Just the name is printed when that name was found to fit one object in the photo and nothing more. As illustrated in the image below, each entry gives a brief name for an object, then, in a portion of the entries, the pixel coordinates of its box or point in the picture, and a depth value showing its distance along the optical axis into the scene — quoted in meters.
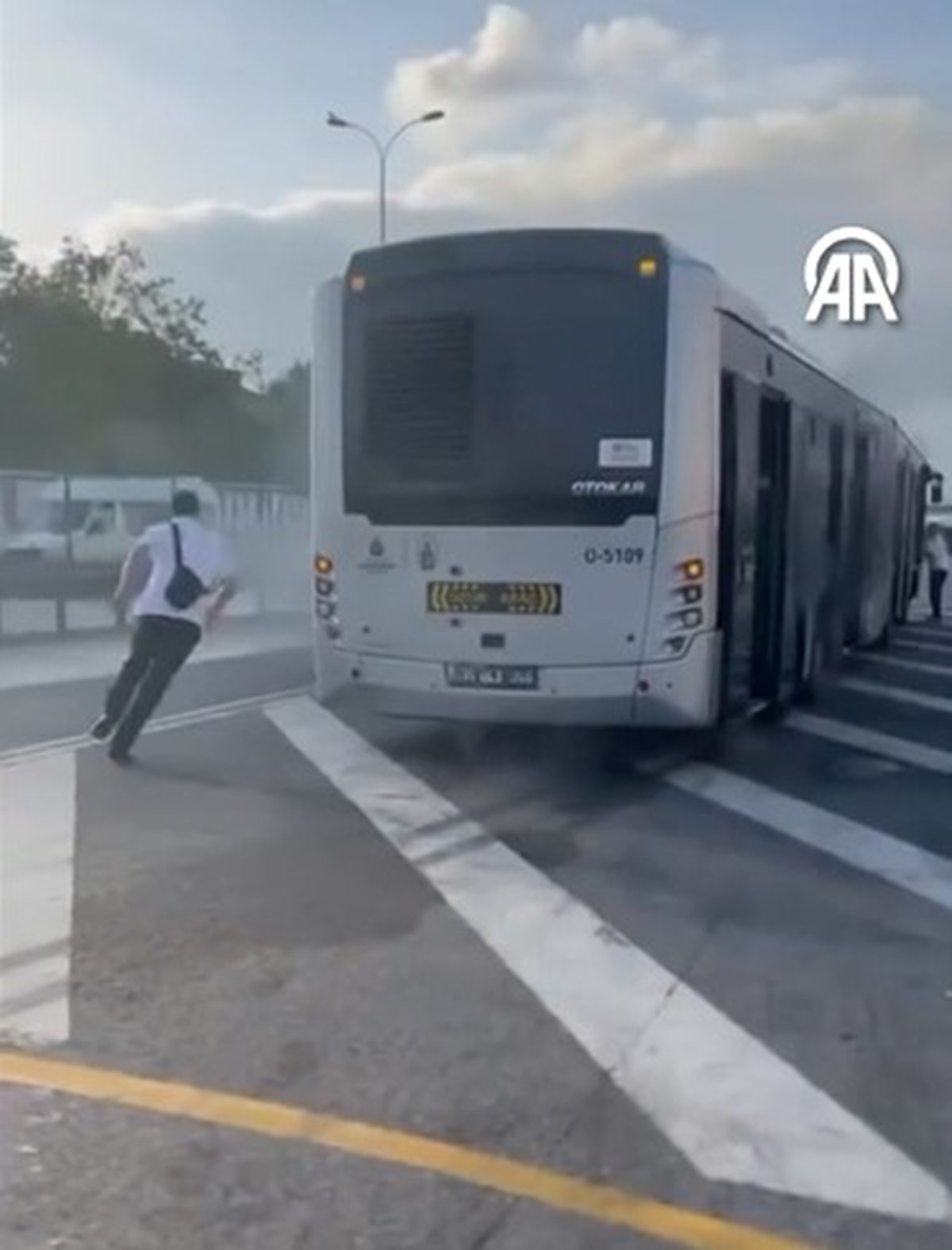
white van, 26.72
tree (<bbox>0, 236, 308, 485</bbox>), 44.38
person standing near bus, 36.41
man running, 12.58
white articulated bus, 11.87
